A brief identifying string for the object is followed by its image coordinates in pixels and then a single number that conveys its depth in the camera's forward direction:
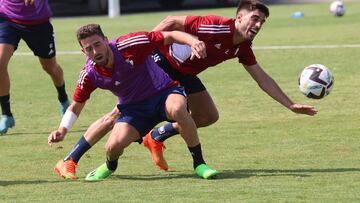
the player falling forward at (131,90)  16.33
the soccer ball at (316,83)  19.62
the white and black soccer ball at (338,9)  52.66
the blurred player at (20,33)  23.44
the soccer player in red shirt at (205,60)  17.30
